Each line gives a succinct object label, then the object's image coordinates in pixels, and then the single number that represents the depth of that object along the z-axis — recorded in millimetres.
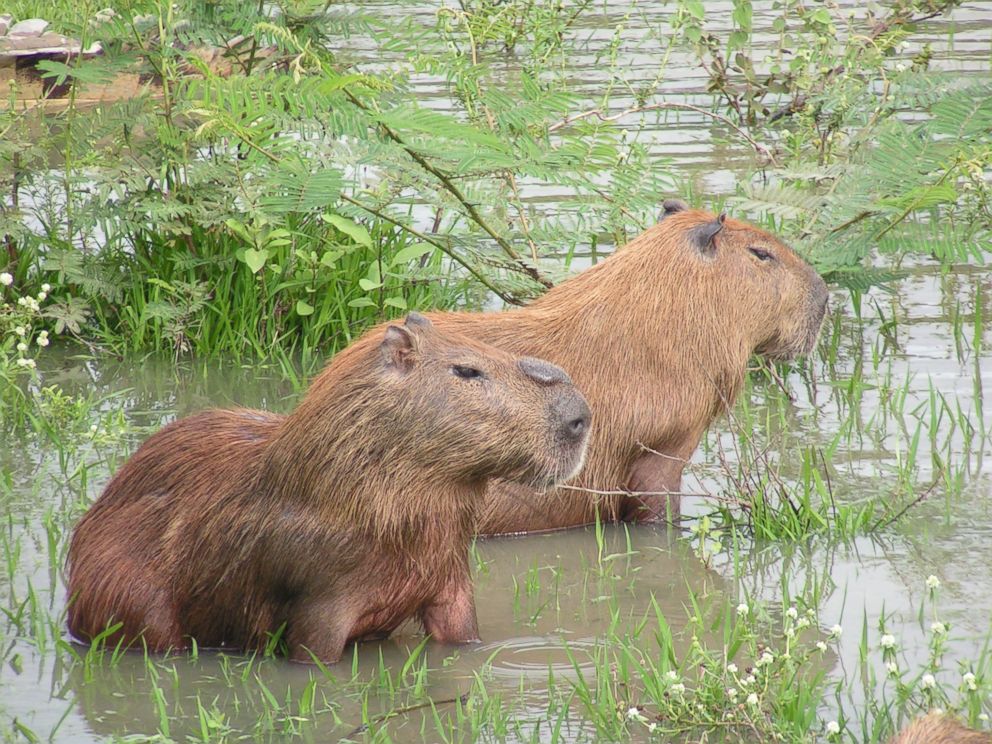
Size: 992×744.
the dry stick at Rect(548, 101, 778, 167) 13453
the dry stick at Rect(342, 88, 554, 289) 11359
